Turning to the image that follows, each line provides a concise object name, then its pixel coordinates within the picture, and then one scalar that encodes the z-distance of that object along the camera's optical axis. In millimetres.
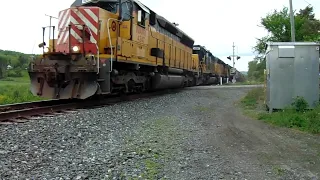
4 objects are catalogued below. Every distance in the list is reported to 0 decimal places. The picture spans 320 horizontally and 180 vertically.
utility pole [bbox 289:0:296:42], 15877
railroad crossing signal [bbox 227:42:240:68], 59475
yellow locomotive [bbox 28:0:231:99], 9195
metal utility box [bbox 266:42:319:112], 8977
